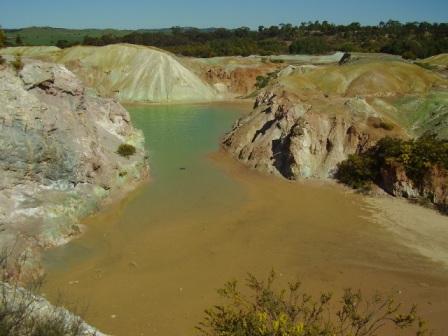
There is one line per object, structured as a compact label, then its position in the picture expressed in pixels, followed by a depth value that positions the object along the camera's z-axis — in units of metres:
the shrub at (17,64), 22.31
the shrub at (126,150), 27.30
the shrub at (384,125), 28.88
